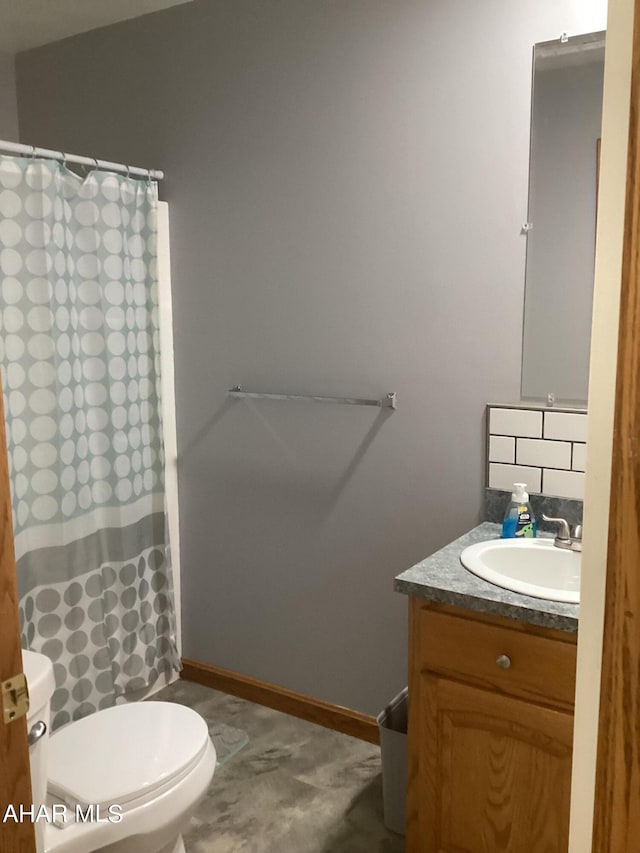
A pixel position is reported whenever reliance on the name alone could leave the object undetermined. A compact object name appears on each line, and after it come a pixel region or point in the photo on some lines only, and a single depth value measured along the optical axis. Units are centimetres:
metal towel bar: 229
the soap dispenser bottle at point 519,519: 200
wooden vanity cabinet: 157
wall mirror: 190
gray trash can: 201
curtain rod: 220
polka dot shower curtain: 225
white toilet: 148
